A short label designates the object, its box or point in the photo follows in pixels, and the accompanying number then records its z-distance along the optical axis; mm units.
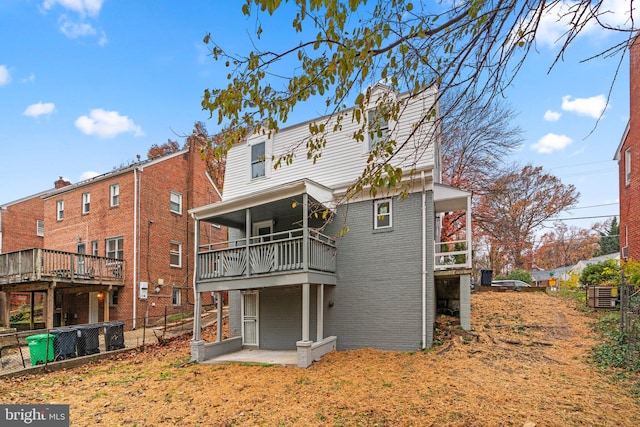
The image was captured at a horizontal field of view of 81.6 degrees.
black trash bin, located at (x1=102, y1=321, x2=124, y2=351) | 12221
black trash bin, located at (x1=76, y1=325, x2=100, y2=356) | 11375
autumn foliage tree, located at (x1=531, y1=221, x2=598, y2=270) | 42656
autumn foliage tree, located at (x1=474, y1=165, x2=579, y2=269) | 28141
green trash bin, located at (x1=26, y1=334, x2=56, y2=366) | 10245
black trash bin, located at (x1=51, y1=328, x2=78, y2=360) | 10648
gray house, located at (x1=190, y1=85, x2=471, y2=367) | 10344
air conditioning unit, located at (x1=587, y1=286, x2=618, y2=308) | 12562
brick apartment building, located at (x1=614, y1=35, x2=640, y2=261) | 15109
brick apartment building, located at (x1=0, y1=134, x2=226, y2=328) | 18141
